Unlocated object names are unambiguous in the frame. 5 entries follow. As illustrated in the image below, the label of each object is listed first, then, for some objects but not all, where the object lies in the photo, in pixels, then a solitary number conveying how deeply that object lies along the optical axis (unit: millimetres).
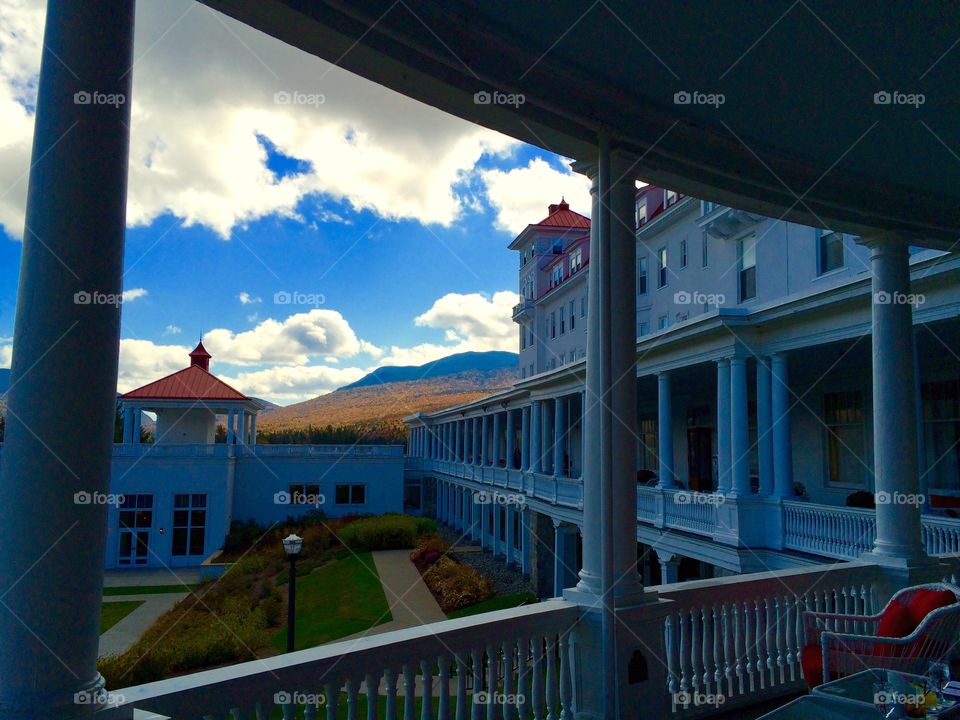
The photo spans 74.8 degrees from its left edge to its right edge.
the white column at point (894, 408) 6488
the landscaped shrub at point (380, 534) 28797
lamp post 13336
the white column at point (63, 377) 2232
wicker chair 4566
